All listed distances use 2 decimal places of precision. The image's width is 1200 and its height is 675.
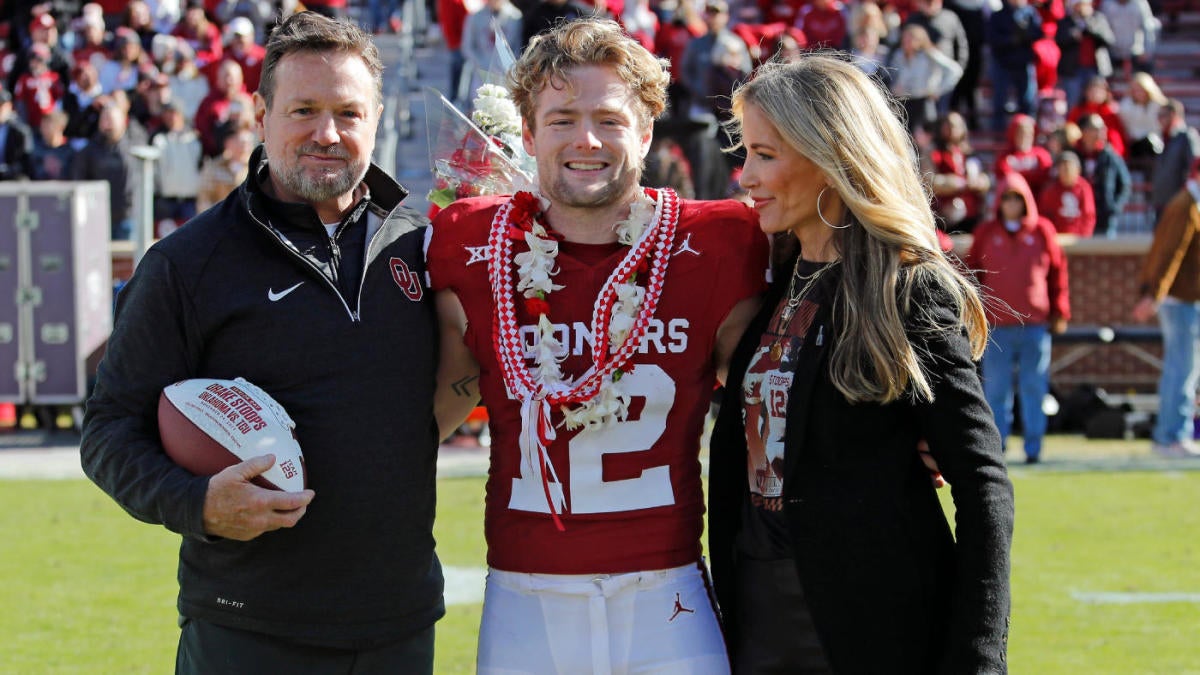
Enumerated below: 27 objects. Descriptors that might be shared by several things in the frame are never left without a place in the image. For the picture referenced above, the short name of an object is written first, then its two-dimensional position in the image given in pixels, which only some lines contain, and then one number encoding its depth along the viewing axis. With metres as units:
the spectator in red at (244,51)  15.67
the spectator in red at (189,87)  15.84
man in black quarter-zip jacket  3.31
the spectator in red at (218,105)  14.51
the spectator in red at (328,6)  16.31
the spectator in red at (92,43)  16.56
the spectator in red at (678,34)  15.67
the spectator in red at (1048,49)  16.36
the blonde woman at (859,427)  3.13
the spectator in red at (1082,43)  16.52
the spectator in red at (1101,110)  15.51
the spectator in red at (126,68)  16.03
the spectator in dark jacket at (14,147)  14.50
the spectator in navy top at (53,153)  14.14
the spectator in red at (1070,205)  13.92
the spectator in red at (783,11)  17.17
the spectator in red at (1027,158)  14.22
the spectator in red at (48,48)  16.58
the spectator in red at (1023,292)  11.18
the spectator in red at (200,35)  16.61
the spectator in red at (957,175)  13.87
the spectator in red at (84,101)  15.03
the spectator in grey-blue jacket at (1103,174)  14.39
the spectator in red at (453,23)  15.43
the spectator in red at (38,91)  15.90
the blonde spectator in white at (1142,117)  15.54
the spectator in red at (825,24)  15.75
